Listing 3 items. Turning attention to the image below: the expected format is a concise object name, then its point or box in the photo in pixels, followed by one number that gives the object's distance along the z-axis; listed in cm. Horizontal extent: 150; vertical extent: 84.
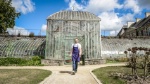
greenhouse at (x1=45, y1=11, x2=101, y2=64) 1133
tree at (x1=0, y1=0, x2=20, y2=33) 2001
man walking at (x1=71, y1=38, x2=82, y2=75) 659
